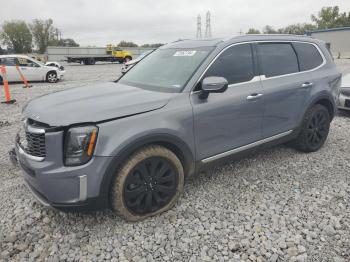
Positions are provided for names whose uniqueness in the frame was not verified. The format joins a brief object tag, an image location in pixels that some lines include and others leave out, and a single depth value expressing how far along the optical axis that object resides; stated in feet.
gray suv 8.34
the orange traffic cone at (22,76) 44.66
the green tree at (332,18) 217.40
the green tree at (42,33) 270.46
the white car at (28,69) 47.91
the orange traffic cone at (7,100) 30.48
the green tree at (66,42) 281.17
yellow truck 123.24
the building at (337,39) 147.13
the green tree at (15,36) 263.08
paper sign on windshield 11.71
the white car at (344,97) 22.06
